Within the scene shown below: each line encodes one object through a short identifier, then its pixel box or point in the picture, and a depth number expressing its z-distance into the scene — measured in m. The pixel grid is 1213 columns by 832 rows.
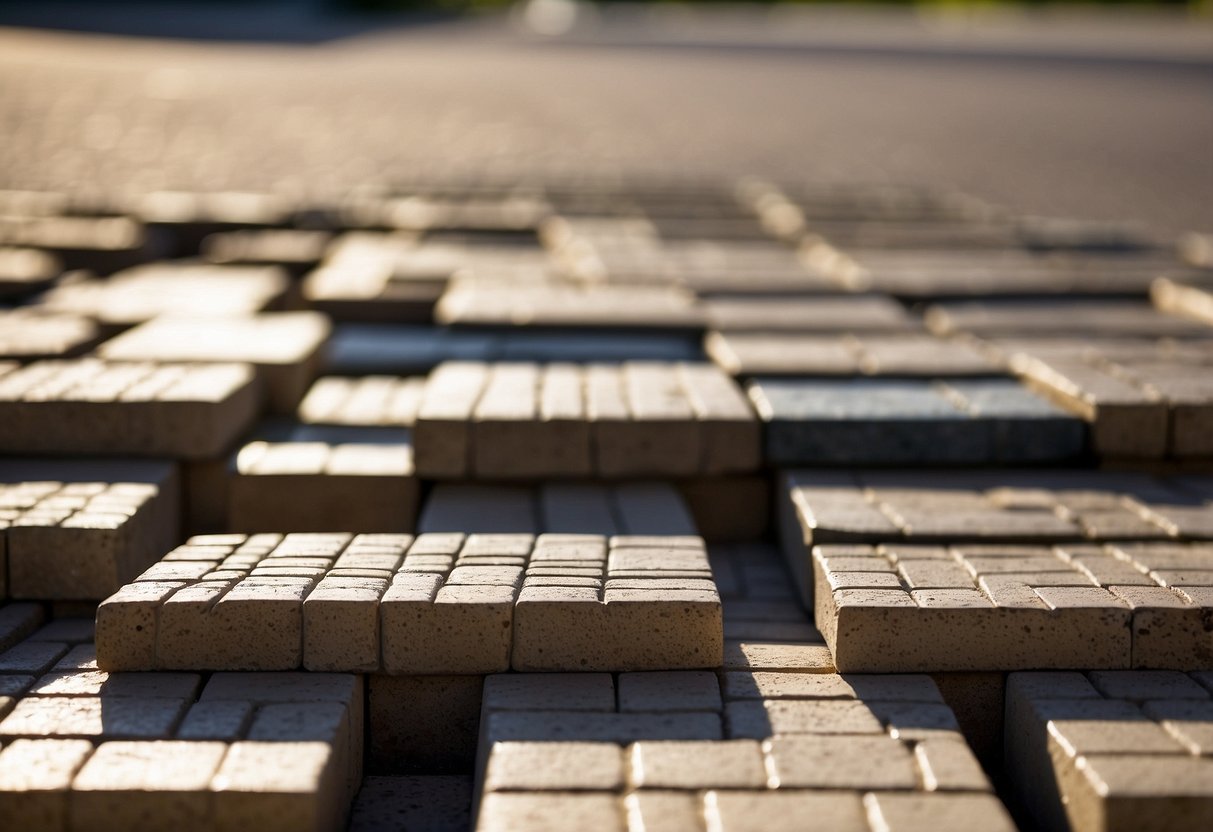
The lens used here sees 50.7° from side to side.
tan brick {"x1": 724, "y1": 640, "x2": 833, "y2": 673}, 2.80
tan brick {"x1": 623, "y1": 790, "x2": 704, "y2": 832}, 2.15
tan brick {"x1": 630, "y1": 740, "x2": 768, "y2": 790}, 2.28
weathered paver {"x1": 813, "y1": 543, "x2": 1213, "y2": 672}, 2.72
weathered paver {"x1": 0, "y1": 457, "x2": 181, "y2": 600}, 3.03
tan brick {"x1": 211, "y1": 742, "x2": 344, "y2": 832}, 2.21
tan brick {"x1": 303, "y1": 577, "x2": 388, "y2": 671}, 2.64
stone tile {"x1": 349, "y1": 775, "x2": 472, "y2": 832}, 2.52
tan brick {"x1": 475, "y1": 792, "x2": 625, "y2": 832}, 2.15
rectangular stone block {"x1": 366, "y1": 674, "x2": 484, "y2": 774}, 2.74
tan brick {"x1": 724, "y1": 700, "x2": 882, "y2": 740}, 2.49
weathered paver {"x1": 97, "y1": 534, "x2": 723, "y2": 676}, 2.65
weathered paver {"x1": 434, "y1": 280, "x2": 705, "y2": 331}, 4.85
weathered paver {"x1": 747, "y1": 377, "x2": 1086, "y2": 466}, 3.64
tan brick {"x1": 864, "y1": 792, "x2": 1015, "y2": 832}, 2.16
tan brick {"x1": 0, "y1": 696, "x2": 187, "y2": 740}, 2.42
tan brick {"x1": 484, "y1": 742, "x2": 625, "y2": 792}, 2.27
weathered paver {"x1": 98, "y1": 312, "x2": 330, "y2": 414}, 4.16
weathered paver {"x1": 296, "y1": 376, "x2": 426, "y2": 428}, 4.05
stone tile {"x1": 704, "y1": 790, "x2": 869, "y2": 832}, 2.15
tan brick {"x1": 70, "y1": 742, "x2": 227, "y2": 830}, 2.22
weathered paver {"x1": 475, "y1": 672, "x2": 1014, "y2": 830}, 2.20
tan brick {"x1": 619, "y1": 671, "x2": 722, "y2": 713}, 2.58
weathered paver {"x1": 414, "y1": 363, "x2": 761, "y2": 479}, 3.52
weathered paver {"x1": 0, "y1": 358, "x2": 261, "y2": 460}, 3.53
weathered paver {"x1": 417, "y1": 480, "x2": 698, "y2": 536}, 3.30
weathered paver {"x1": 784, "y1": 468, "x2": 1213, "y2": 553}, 3.17
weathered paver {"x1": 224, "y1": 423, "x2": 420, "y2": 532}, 3.52
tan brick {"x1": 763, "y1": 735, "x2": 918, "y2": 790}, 2.29
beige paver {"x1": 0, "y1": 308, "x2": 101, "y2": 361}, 4.15
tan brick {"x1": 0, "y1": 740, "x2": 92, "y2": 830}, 2.22
